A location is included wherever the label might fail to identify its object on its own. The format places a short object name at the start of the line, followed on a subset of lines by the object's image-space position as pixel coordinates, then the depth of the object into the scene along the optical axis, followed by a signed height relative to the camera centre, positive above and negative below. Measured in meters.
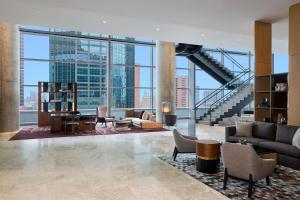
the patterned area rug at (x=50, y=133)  8.57 -1.36
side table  4.54 -1.13
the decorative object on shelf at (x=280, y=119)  6.47 -0.54
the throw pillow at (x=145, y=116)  11.44 -0.83
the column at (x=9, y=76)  9.23 +0.92
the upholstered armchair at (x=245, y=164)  3.52 -1.02
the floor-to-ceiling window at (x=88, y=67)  11.84 +1.77
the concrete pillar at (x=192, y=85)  15.32 +0.95
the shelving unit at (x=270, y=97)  6.71 +0.08
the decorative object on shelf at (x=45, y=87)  11.28 +0.58
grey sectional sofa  4.77 -0.99
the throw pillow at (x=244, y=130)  6.35 -0.83
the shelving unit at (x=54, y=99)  11.27 +0.00
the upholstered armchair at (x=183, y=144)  5.34 -1.03
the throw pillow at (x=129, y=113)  12.12 -0.72
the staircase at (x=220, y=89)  12.70 +0.65
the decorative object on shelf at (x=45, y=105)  11.26 -0.32
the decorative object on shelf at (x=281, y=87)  6.28 +0.35
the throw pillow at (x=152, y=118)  11.15 -0.90
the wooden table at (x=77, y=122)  9.44 -0.95
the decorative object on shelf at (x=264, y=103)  6.96 -0.10
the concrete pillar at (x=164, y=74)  12.53 +1.37
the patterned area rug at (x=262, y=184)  3.49 -1.43
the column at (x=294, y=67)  5.77 +0.84
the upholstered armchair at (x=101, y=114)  11.27 -0.74
